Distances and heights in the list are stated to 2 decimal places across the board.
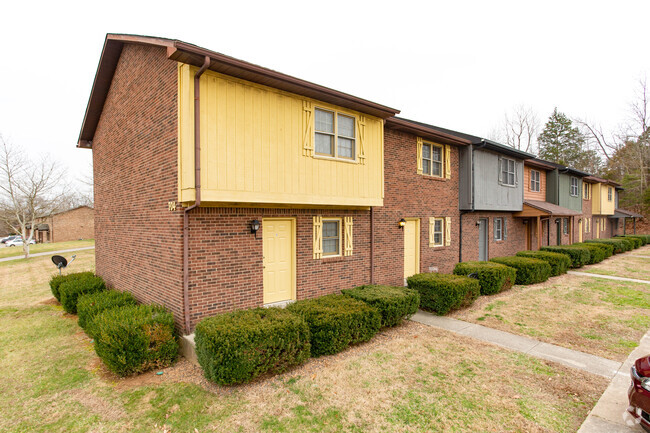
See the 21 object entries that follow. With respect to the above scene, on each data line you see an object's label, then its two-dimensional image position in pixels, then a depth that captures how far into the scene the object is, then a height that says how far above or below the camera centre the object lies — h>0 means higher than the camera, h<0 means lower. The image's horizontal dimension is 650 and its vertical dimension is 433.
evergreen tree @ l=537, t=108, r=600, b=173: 47.16 +10.57
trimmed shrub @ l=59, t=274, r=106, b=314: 8.77 -2.00
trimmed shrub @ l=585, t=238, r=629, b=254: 22.08 -1.93
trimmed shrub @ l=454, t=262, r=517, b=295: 10.60 -1.94
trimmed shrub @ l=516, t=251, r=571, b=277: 13.97 -1.90
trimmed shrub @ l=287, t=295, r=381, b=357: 5.93 -2.01
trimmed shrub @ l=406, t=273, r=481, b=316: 8.34 -1.99
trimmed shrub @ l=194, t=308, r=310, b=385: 4.72 -1.96
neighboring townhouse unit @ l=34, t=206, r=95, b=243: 40.44 -0.98
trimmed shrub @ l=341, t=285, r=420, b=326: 7.14 -1.91
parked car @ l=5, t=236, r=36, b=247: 46.08 -3.59
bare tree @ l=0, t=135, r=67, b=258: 23.44 +2.09
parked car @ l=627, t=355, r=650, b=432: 3.41 -1.94
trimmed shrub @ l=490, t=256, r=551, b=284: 12.30 -2.06
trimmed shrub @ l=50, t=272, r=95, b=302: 9.86 -1.94
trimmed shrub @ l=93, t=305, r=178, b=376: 5.21 -2.05
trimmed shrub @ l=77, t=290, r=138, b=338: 6.72 -1.92
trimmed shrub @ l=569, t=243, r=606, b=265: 17.62 -2.04
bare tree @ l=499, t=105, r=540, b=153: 42.59 +11.96
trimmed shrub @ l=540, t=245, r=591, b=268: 16.22 -1.90
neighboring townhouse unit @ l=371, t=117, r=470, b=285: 10.39 +0.39
